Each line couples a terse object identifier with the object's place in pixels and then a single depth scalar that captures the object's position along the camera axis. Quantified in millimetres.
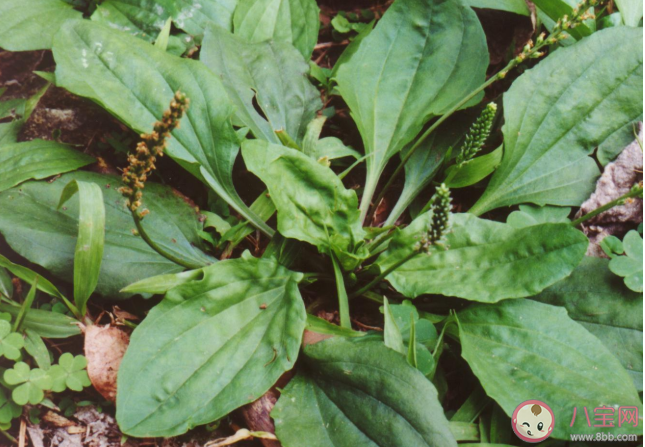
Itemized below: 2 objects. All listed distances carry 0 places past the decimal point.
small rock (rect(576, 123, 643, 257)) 678
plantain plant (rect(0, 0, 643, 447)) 610
